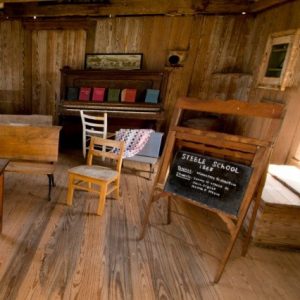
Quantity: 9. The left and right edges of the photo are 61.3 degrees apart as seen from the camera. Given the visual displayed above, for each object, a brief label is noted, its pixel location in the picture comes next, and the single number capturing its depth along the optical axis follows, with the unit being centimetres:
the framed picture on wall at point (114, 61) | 466
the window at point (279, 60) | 307
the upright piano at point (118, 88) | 441
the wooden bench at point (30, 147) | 262
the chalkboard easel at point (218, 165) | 168
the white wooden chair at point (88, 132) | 377
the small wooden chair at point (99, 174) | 249
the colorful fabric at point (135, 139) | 335
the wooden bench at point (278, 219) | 216
